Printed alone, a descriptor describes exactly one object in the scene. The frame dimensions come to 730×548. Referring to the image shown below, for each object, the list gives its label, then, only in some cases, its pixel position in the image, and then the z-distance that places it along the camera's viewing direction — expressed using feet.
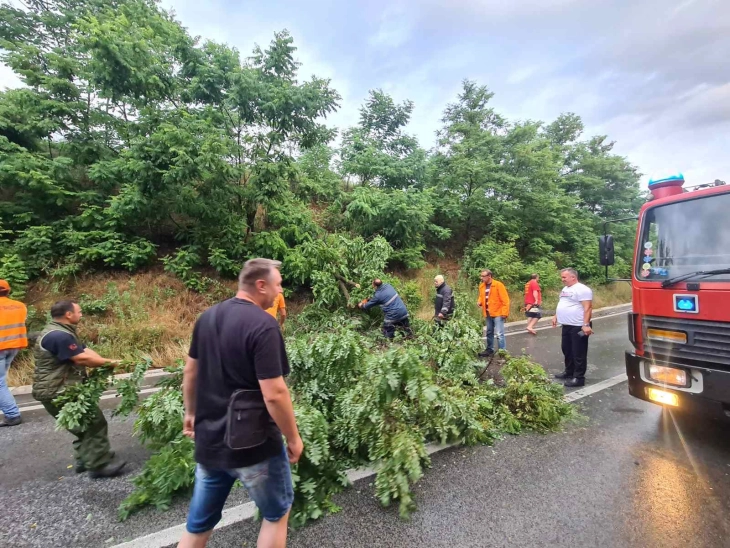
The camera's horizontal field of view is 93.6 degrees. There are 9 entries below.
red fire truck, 9.61
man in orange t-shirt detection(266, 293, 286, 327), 20.06
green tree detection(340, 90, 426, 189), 40.01
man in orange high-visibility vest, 13.39
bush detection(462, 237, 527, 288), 42.37
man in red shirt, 29.58
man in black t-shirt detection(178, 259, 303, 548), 5.46
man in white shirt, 16.06
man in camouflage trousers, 9.57
